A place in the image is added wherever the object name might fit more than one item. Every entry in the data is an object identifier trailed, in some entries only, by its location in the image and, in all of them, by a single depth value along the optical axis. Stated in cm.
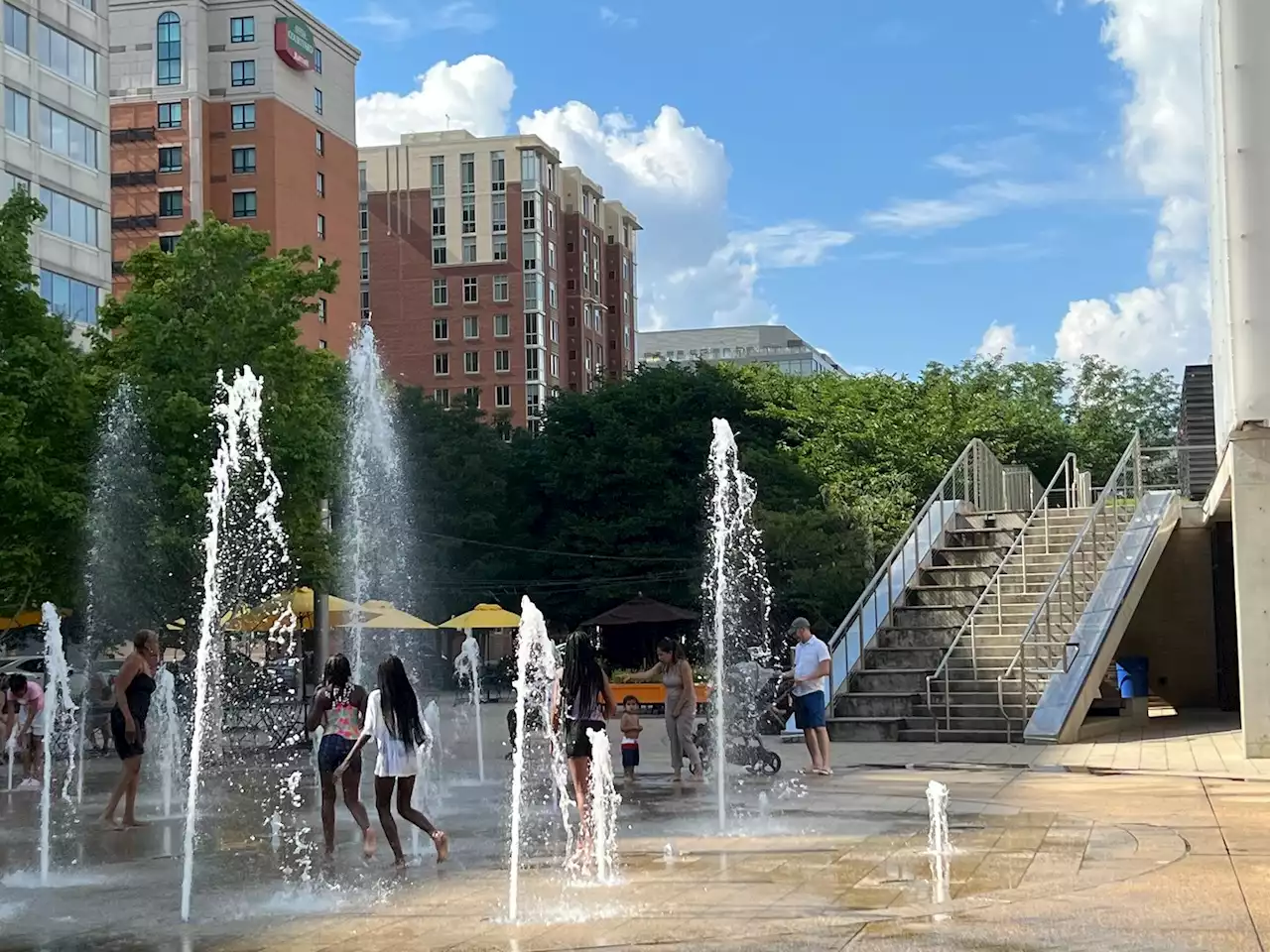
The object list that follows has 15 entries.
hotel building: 7075
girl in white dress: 997
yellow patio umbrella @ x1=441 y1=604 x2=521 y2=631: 3759
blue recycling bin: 2300
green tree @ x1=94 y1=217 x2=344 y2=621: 2438
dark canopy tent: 3759
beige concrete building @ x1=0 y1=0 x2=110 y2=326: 4372
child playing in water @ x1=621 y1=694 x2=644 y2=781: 1648
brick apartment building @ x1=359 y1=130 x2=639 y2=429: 9912
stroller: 1614
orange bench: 3169
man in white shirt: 1602
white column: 1628
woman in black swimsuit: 1252
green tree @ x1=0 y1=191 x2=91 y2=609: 2208
